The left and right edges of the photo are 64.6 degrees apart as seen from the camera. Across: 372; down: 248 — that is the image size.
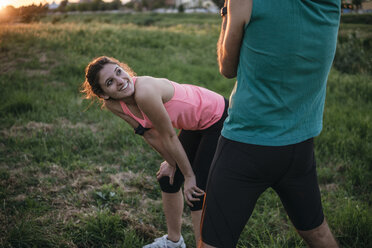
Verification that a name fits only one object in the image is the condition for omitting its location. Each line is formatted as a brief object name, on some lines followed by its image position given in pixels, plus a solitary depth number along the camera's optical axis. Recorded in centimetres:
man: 108
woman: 182
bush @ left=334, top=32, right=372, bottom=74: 771
